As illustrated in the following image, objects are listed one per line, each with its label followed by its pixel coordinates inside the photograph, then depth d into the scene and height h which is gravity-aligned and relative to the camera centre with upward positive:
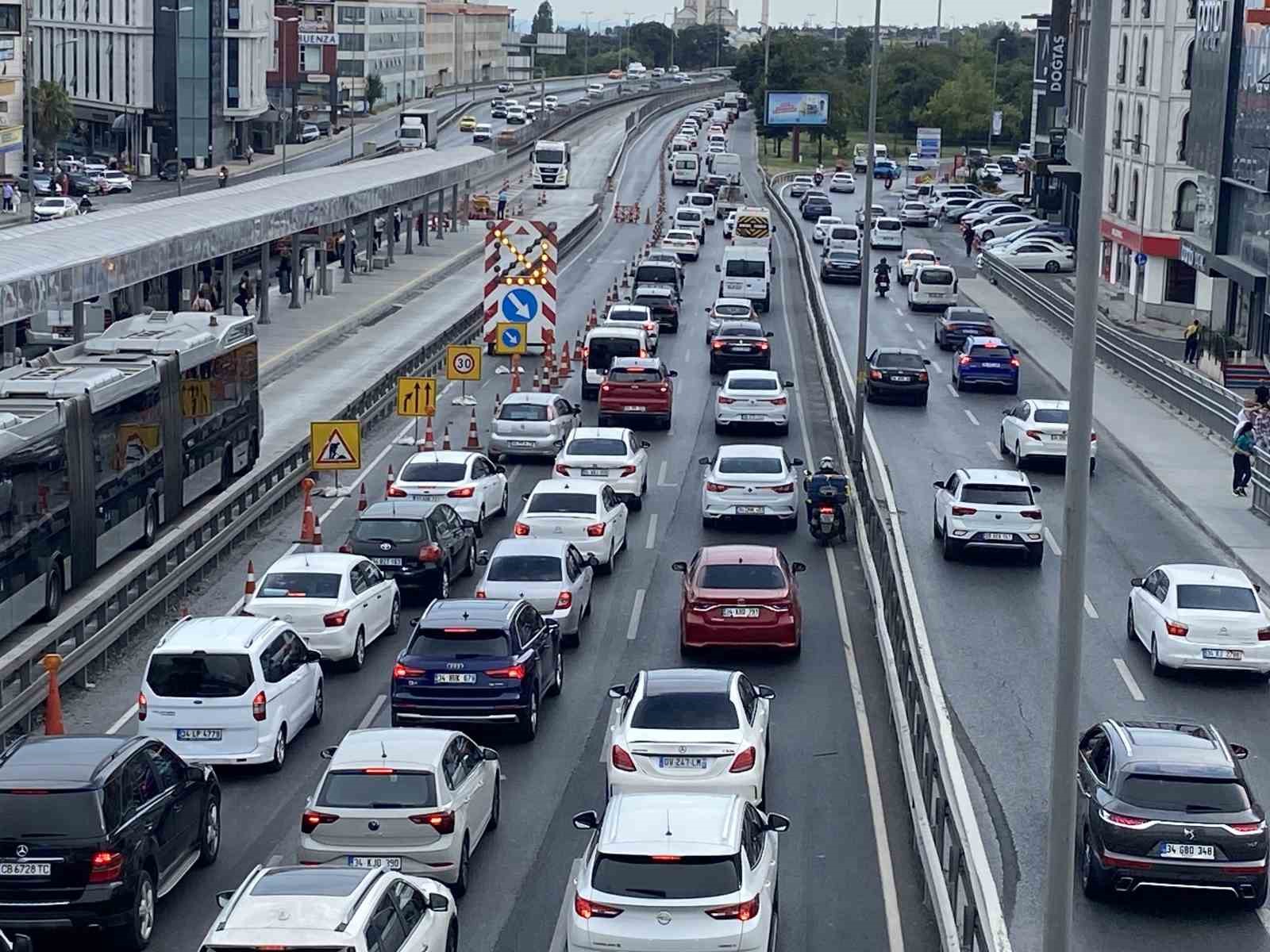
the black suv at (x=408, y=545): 27.52 -5.87
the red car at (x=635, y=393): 42.28 -5.77
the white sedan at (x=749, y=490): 32.69 -5.93
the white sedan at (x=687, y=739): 18.14 -5.52
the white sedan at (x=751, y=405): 41.94 -5.91
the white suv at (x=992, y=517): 30.72 -5.85
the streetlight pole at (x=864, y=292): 36.03 -3.45
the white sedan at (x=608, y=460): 33.88 -5.76
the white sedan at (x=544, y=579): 25.08 -5.75
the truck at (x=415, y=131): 134.88 -2.09
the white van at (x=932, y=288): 68.25 -5.63
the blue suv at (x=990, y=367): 50.16 -5.95
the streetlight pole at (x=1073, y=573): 11.70 -2.57
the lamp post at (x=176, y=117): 132.50 -1.70
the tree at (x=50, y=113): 125.25 -1.57
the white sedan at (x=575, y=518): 29.23 -5.80
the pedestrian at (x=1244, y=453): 36.19 -5.64
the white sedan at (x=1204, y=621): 24.20 -5.76
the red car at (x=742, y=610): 24.55 -5.86
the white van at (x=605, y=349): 46.88 -5.44
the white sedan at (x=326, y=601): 23.80 -5.79
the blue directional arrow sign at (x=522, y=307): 42.00 -4.09
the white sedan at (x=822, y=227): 88.56 -4.89
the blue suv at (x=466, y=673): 20.88 -5.69
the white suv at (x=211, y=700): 19.75 -5.72
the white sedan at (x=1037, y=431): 38.69 -5.78
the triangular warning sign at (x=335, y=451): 31.73 -5.35
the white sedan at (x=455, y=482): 31.78 -5.85
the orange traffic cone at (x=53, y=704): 19.88 -5.85
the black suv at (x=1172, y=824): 16.33 -5.48
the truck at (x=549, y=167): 116.81 -3.54
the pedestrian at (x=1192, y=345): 56.41 -5.94
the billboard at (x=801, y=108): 148.88 +0.20
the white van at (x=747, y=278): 64.75 -5.22
